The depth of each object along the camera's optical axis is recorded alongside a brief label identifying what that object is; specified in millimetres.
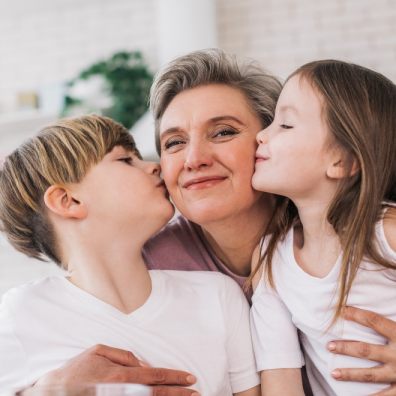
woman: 1454
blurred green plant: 3758
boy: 1304
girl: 1290
